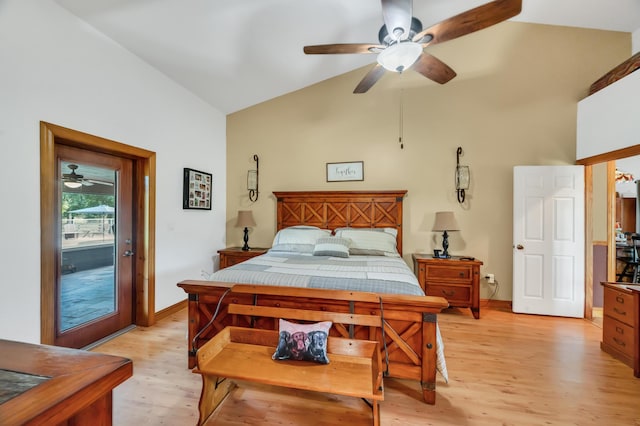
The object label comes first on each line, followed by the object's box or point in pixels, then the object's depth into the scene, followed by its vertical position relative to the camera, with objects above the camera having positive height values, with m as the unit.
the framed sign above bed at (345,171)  4.07 +0.64
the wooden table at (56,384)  0.58 -0.43
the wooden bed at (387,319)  1.85 -0.81
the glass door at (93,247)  2.35 -0.35
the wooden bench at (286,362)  1.52 -0.97
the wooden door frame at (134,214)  2.06 -0.04
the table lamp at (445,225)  3.44 -0.17
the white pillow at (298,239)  3.51 -0.37
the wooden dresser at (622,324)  2.23 -1.01
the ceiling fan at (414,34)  1.72 +1.33
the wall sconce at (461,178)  3.76 +0.49
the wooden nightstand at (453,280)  3.33 -0.87
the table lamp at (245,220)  4.09 -0.12
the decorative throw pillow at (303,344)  1.71 -0.87
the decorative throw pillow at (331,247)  3.16 -0.43
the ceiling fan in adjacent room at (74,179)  2.36 +0.30
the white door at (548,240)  3.34 -0.36
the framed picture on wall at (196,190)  3.59 +0.32
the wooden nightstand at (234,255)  3.97 -0.66
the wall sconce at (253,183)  4.45 +0.49
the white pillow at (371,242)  3.36 -0.39
